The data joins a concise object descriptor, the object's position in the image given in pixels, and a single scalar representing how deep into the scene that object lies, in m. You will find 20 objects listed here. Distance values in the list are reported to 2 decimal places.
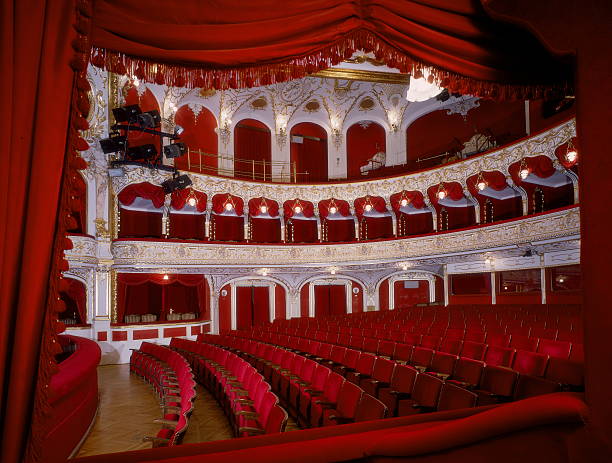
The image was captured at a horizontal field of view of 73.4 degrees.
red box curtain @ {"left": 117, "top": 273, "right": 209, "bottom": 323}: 9.77
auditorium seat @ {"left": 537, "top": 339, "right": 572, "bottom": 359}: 3.77
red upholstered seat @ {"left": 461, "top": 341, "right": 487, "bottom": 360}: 4.03
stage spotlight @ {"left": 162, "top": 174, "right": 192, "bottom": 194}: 9.40
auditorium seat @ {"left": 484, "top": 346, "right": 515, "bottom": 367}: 3.69
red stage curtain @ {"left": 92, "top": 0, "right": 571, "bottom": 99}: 1.35
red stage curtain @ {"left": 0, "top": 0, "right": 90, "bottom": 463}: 1.06
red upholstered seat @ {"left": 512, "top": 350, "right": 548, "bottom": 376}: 3.31
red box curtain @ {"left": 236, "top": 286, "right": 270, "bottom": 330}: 12.40
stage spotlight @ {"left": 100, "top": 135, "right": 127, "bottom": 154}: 7.84
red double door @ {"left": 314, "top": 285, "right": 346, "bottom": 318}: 13.54
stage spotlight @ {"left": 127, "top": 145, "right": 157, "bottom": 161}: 8.62
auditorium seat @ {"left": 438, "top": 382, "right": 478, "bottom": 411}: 2.35
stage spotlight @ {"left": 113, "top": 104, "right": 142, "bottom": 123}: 7.34
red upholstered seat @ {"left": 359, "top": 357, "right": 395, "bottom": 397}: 3.30
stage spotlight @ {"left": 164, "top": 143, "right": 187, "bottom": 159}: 8.60
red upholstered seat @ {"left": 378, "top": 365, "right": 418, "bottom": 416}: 3.02
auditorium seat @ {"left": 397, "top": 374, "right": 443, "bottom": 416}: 2.66
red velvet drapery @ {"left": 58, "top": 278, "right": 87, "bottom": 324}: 8.77
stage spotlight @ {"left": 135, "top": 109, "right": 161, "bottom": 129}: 7.41
